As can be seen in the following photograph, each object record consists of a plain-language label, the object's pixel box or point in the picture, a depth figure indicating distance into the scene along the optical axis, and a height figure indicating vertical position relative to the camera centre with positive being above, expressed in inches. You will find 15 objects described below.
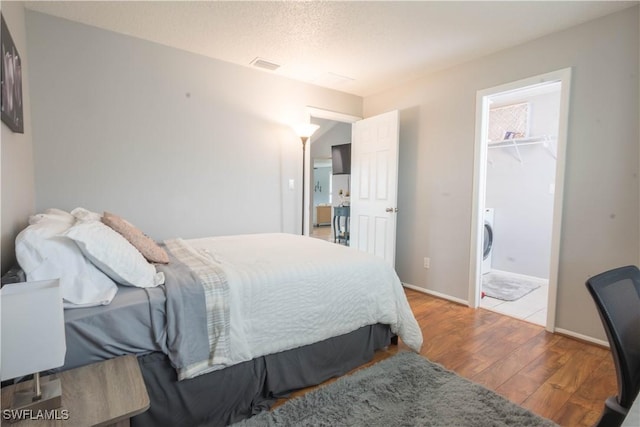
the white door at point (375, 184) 143.6 +3.1
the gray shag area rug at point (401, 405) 62.1 -44.2
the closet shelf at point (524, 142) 152.9 +25.1
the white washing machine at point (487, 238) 169.6 -24.1
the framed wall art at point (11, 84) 61.2 +21.1
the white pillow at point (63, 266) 51.2 -13.1
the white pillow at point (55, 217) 68.8 -6.9
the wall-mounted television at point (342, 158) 246.4 +25.0
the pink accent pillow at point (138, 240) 71.6 -11.8
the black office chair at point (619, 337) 35.2 -16.2
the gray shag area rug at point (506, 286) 139.3 -43.9
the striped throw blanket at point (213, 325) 57.3 -25.4
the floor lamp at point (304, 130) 138.0 +25.6
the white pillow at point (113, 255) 54.9 -12.2
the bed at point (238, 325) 54.4 -26.5
